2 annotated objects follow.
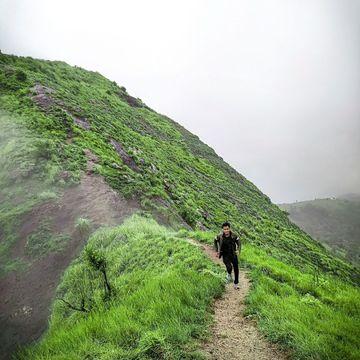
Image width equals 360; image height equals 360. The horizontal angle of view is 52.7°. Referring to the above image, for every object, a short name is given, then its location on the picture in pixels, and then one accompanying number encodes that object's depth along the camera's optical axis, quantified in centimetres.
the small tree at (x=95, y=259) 1212
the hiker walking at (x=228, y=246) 1227
